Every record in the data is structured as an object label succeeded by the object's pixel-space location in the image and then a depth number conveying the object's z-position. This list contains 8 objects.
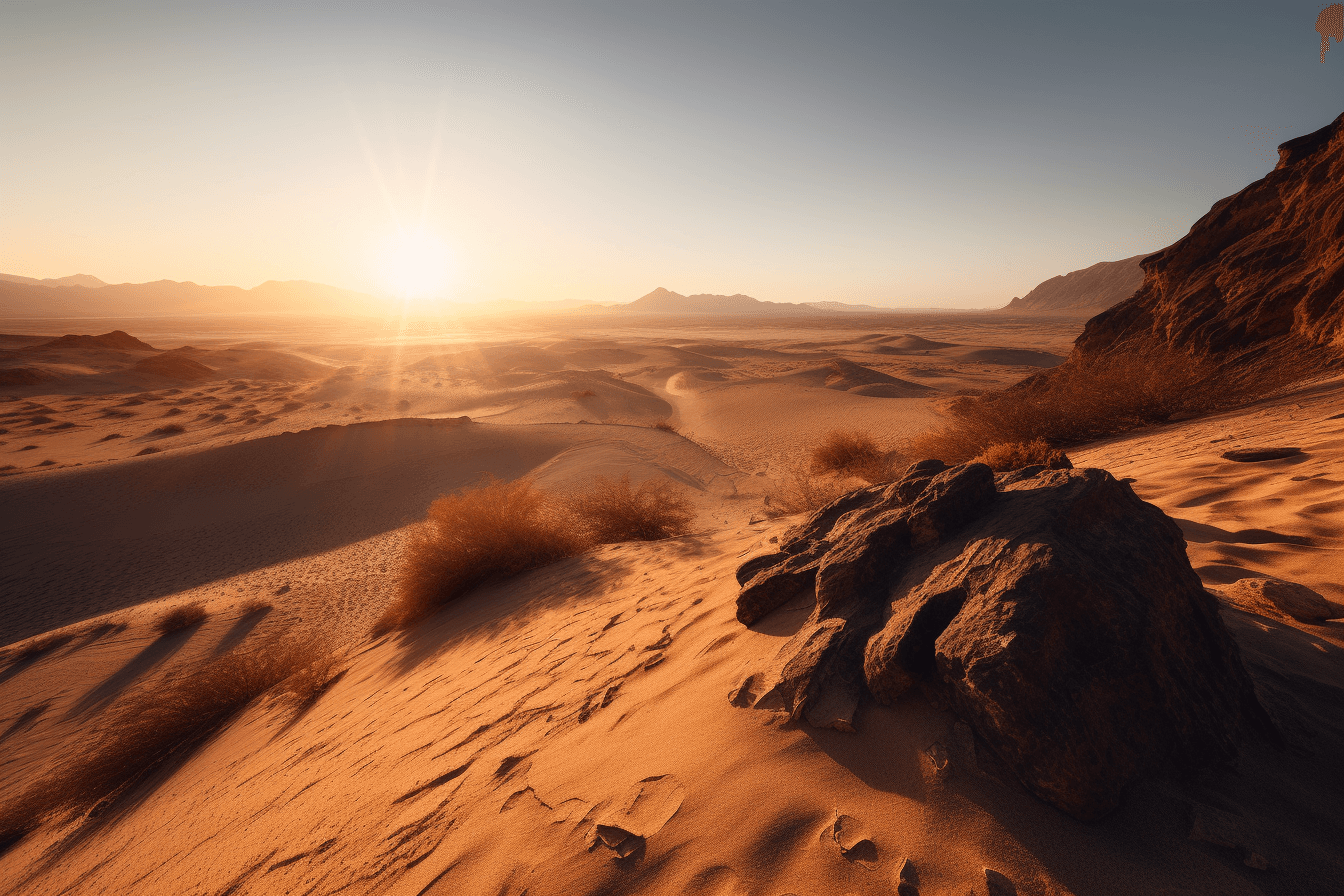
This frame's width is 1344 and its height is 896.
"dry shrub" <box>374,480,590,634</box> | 6.03
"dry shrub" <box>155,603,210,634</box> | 6.60
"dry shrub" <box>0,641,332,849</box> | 4.22
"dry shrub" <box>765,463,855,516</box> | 7.57
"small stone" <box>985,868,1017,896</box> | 1.40
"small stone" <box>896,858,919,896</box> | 1.44
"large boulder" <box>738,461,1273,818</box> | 1.58
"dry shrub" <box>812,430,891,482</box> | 9.65
